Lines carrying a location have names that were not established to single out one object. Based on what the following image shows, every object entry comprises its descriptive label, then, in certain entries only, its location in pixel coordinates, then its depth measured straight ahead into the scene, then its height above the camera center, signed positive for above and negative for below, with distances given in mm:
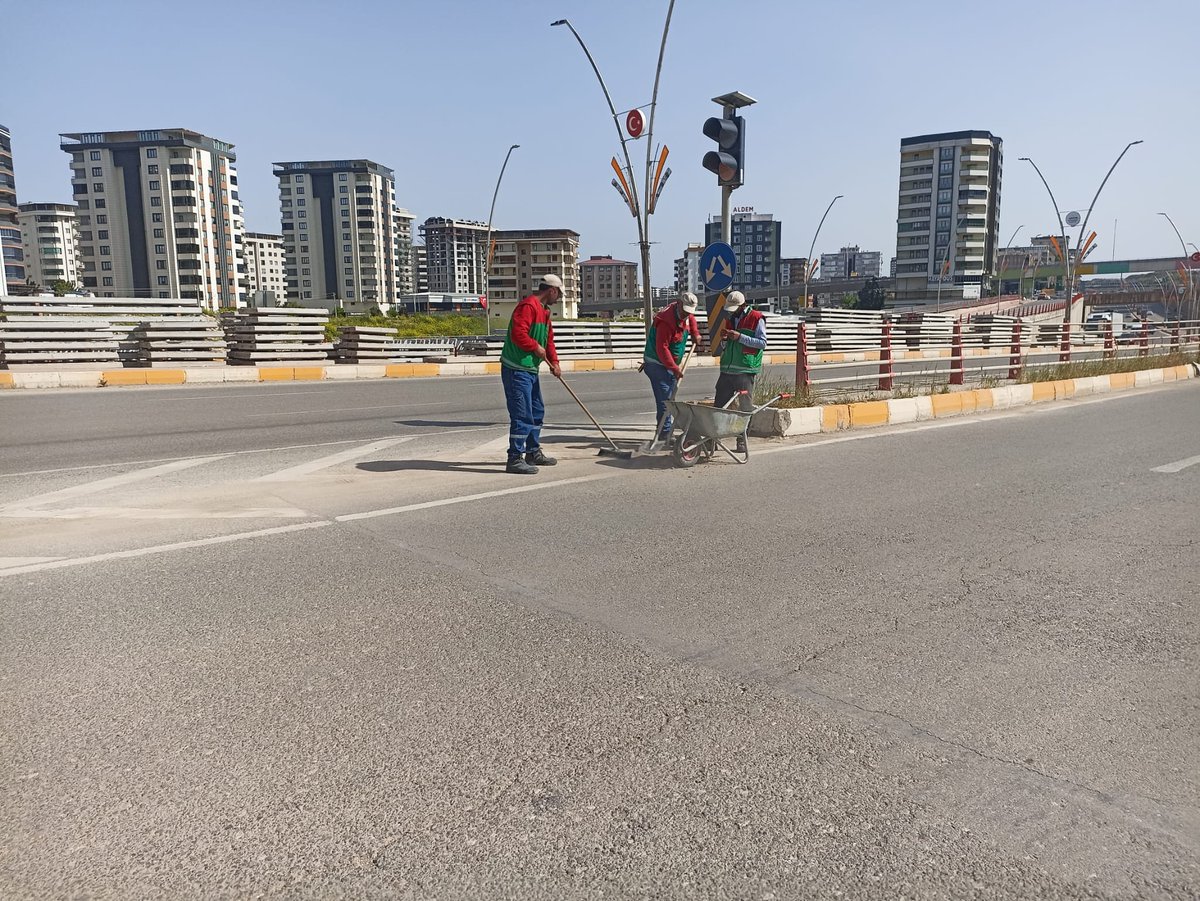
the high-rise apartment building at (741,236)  156450 +19285
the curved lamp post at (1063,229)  34344 +4542
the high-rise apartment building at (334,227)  139000 +17455
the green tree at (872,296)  112712 +4736
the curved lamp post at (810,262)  56969 +4833
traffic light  9789 +2112
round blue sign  9781 +753
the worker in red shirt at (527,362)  7590 -263
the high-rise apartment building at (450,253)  187625 +18084
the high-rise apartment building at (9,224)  73250 +11509
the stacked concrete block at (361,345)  22047 -283
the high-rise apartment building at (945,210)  114625 +16500
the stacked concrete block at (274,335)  20703 -17
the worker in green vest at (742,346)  8516 -140
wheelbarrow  7738 -905
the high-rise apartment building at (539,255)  104062 +9748
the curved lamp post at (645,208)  20641 +3159
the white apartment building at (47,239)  154500 +17704
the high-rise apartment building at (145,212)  108062 +15763
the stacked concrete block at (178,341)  20156 -142
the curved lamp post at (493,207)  33781 +5215
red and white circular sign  19750 +4865
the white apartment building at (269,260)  159875 +15440
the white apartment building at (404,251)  159375 +16015
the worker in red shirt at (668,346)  8492 -137
